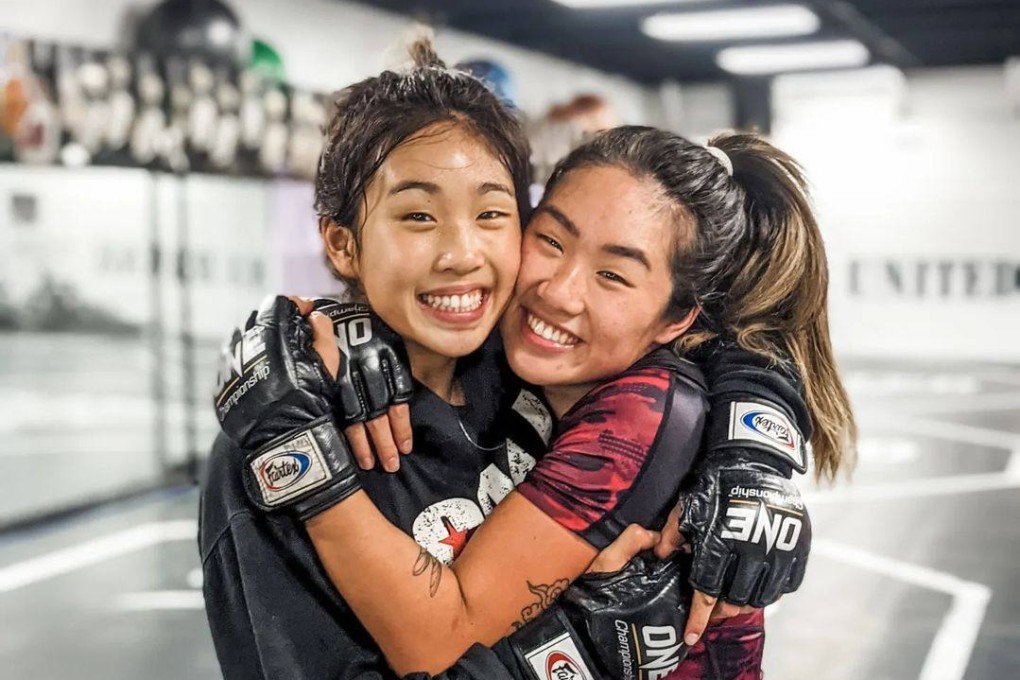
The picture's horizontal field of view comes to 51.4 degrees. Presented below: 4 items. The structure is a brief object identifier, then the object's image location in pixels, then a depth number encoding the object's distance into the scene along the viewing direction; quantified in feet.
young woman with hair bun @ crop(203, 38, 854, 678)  4.08
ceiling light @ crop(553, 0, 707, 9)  30.01
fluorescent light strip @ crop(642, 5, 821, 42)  31.60
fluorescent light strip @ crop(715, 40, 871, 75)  39.17
